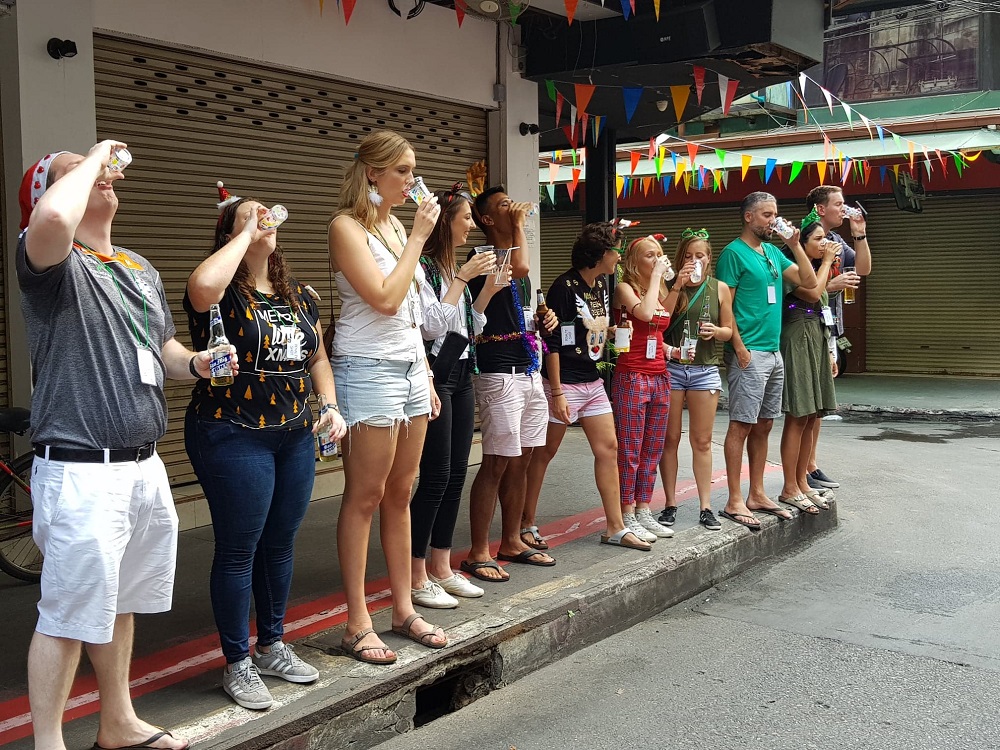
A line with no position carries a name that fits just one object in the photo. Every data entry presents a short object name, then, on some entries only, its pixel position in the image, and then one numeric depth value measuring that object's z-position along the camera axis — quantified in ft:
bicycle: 18.02
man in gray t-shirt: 9.62
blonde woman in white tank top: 13.11
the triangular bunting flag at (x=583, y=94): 30.63
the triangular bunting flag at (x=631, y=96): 31.53
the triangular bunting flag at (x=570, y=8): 22.66
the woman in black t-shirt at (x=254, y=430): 11.74
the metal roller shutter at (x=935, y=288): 56.65
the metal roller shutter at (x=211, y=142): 20.71
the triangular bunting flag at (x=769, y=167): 49.37
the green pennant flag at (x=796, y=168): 50.52
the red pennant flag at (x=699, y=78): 28.89
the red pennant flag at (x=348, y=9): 22.22
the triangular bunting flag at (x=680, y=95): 32.01
